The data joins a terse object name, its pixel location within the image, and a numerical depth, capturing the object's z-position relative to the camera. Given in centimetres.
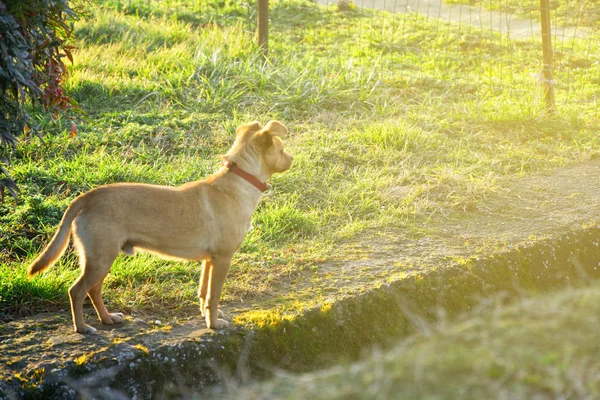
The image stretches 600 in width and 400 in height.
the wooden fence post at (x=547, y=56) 899
